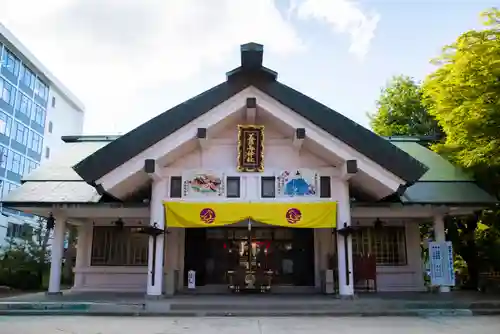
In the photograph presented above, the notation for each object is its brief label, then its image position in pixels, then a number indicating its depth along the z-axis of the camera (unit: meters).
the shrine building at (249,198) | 11.67
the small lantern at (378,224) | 14.44
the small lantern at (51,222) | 13.60
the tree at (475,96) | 12.36
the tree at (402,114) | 22.83
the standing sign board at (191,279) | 13.66
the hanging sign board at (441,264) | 12.56
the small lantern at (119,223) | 14.62
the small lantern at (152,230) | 11.38
